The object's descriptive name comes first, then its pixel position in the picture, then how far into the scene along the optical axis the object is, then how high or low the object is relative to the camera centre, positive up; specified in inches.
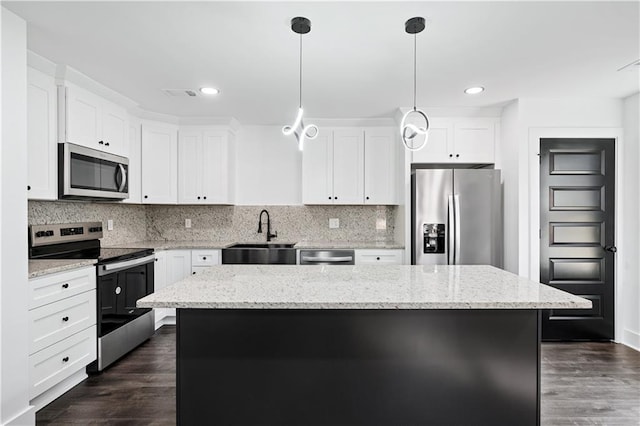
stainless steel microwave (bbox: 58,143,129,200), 109.5 +13.2
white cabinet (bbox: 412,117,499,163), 155.7 +31.6
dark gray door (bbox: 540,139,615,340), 141.8 -7.1
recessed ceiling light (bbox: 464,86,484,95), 126.8 +44.7
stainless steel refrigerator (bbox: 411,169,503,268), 143.9 -1.9
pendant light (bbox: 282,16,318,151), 81.0 +43.5
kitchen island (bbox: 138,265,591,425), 66.0 -28.9
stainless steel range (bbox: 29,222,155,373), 111.3 -22.9
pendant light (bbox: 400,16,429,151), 80.3 +43.7
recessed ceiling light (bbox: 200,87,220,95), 127.7 +44.8
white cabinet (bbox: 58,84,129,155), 110.6 +31.9
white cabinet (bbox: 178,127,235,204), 169.8 +23.5
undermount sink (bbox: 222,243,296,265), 156.3 -19.6
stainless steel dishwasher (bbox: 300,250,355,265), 154.7 -19.8
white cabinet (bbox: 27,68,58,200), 100.2 +22.0
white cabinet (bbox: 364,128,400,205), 167.9 +22.0
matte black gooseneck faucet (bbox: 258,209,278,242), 181.2 -8.5
